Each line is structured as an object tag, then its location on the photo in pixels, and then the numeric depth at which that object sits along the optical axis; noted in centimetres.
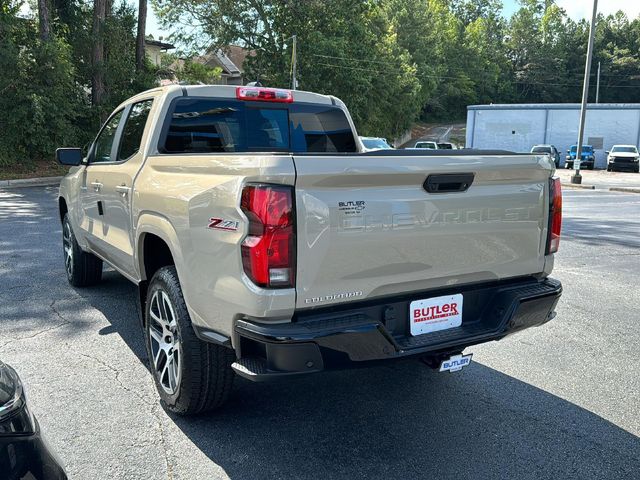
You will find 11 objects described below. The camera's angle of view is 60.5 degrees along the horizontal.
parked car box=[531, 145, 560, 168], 3188
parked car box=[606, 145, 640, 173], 3362
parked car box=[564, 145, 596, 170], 3703
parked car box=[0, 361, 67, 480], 153
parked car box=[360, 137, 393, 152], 1922
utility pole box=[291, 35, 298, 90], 3089
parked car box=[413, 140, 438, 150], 2759
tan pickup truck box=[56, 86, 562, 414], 255
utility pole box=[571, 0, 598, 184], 2281
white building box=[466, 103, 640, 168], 4331
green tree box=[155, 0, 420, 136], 3338
